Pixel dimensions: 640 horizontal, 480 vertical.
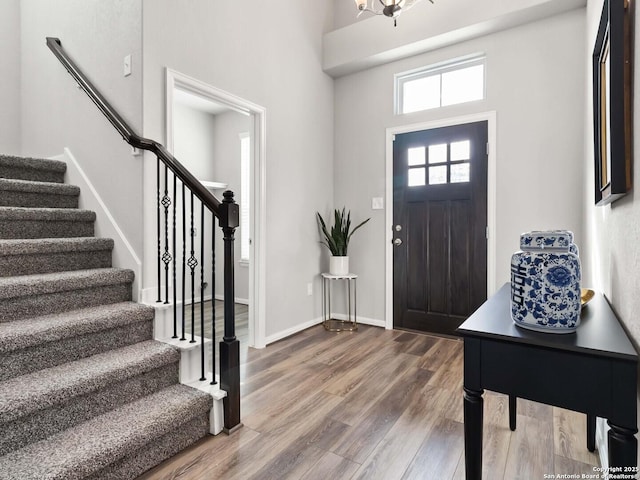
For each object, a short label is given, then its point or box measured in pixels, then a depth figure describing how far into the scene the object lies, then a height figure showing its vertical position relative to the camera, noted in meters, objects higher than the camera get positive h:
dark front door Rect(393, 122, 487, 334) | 3.12 +0.15
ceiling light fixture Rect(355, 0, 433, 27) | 2.23 +1.52
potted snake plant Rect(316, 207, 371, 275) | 3.57 -0.02
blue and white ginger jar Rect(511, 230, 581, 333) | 0.95 -0.12
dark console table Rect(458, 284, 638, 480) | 0.78 -0.33
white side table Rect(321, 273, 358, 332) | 3.64 -0.72
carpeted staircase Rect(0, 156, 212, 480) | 1.30 -0.57
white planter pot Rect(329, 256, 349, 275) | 3.56 -0.24
